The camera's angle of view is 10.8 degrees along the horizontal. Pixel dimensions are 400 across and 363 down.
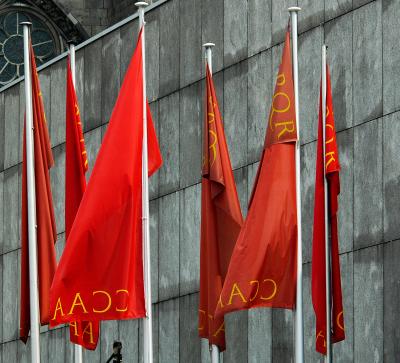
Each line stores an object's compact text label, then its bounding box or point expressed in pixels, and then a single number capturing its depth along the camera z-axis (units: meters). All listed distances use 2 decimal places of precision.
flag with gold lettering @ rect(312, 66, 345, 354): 27.14
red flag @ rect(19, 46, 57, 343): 29.20
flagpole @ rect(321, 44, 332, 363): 26.72
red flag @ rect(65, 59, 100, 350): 29.56
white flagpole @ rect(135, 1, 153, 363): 25.39
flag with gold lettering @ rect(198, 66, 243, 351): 27.97
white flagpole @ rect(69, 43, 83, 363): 30.03
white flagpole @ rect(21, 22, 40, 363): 28.72
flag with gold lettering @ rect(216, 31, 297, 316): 26.52
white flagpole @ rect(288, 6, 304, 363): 25.80
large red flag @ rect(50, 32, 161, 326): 26.12
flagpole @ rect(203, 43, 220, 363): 27.69
